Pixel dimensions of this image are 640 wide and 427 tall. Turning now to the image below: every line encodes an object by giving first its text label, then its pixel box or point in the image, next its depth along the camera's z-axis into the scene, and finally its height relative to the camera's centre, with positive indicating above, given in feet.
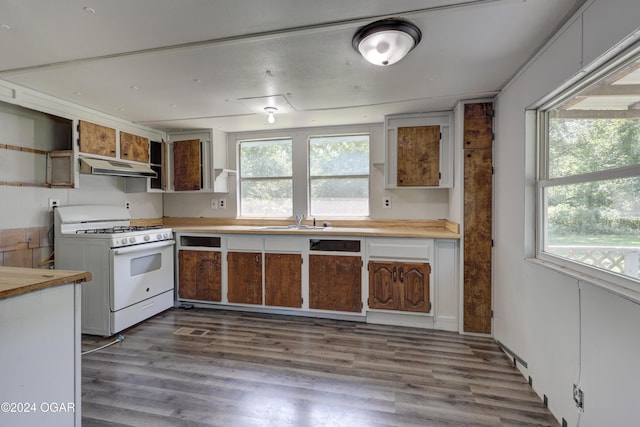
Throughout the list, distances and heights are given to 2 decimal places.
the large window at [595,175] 4.34 +0.61
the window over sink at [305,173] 12.85 +1.71
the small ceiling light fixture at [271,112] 10.41 +3.52
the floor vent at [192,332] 9.59 -3.92
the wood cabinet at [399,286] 9.96 -2.55
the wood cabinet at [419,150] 10.68 +2.21
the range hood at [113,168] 9.74 +1.54
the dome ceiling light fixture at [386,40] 5.48 +3.27
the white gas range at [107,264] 9.39 -1.73
